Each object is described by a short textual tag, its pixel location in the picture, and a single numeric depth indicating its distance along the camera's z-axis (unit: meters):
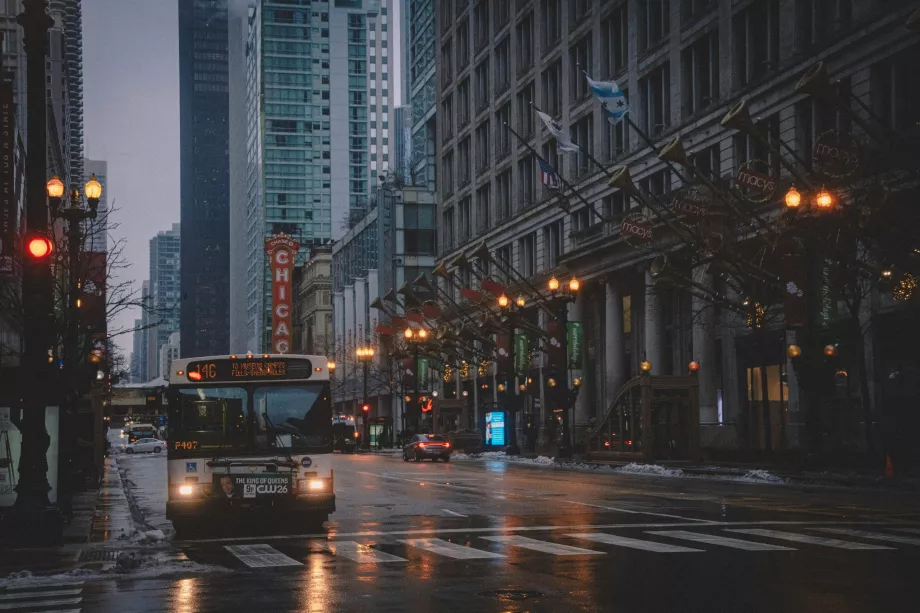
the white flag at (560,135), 51.22
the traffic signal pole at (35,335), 18.94
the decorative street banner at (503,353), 69.91
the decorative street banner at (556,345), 59.02
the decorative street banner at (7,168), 36.09
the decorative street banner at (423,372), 92.06
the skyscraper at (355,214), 138.81
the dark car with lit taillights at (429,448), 65.62
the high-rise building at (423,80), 123.25
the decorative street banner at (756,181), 41.12
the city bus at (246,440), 20.48
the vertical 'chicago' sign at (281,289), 161.00
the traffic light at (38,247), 18.89
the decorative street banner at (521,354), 69.12
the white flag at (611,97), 45.16
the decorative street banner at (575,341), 64.38
